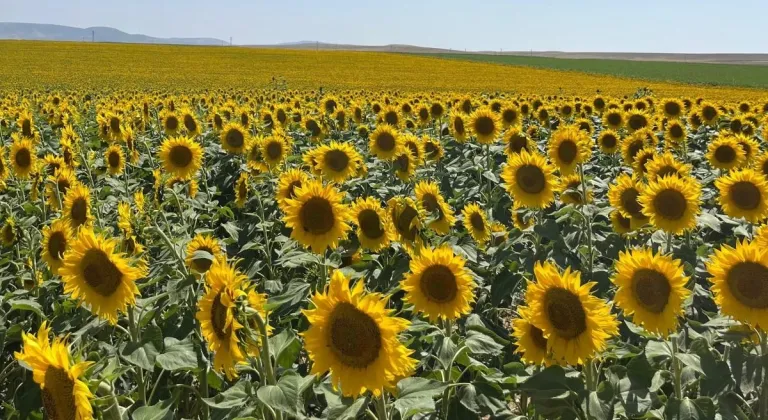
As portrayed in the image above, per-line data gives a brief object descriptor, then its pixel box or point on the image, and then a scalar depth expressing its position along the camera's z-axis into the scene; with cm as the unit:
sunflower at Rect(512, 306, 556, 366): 263
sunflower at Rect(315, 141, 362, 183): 539
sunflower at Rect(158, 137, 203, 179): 602
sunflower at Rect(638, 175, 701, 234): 388
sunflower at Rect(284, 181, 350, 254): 342
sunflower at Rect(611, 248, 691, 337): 263
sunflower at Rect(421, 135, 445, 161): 739
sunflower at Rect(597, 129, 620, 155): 760
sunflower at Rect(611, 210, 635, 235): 472
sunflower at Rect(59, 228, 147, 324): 274
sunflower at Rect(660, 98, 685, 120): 927
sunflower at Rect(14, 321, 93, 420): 182
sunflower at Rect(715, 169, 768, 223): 418
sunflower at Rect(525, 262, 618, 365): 238
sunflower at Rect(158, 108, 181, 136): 857
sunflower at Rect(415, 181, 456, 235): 384
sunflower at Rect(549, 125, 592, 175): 503
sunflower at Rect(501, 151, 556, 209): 460
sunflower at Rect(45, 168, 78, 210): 509
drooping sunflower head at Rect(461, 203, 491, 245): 474
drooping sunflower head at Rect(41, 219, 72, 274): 379
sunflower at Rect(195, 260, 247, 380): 215
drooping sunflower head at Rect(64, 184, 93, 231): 421
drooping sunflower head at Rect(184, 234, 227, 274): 350
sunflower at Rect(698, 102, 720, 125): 934
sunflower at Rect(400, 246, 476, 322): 283
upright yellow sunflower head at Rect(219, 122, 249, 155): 739
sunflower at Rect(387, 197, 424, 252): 341
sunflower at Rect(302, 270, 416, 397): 208
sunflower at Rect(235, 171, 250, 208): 630
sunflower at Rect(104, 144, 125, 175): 674
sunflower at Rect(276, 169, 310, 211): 462
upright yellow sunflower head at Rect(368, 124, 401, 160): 670
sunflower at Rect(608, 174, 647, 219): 436
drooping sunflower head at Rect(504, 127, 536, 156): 636
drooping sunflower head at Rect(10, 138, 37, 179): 616
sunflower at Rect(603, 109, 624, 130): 847
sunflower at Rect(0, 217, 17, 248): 440
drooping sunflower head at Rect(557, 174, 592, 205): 495
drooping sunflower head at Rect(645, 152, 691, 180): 481
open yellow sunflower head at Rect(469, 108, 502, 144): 705
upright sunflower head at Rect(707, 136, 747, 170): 610
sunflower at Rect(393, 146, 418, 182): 646
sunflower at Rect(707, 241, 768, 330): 254
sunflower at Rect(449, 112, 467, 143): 816
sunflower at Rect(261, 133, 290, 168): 664
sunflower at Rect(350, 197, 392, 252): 370
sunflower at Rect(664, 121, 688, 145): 806
